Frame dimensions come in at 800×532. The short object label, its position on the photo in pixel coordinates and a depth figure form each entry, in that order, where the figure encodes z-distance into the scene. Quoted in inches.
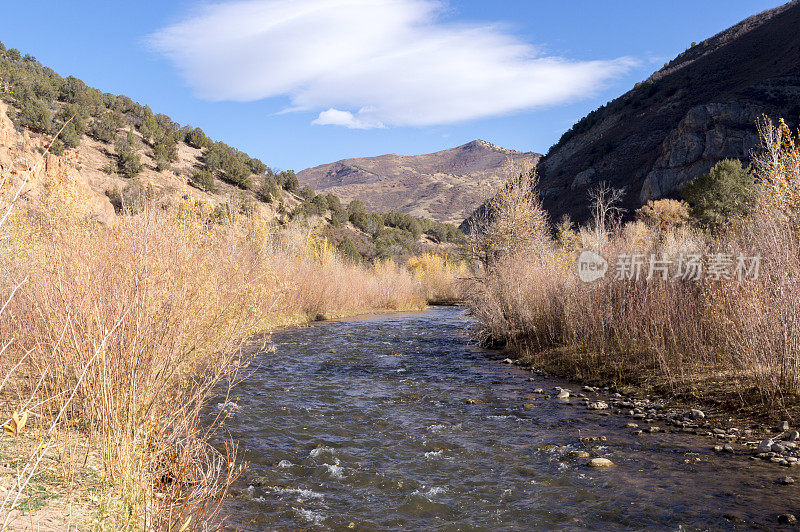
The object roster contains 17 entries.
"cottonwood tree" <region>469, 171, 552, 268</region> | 674.2
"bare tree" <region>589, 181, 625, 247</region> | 473.4
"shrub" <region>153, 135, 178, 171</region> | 1567.7
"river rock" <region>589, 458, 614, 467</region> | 242.2
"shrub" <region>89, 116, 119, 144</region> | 1529.3
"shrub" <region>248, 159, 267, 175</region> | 2023.9
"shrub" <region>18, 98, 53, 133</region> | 1334.9
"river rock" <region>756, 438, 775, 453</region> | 244.7
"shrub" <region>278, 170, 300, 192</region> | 2070.6
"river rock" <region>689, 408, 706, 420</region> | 300.6
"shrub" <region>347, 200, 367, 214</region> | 2320.4
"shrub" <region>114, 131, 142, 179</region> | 1456.7
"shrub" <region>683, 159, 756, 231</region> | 1056.2
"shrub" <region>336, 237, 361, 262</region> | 1661.2
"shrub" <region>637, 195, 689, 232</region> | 1227.6
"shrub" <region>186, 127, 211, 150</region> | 1907.0
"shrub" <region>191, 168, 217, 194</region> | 1604.3
